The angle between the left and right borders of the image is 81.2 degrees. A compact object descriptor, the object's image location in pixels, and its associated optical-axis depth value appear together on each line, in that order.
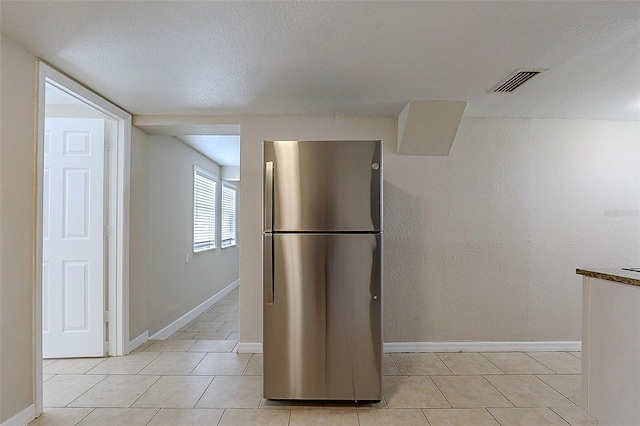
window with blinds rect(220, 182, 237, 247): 7.01
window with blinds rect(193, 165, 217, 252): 5.32
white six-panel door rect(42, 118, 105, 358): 3.18
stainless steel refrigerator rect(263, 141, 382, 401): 2.42
